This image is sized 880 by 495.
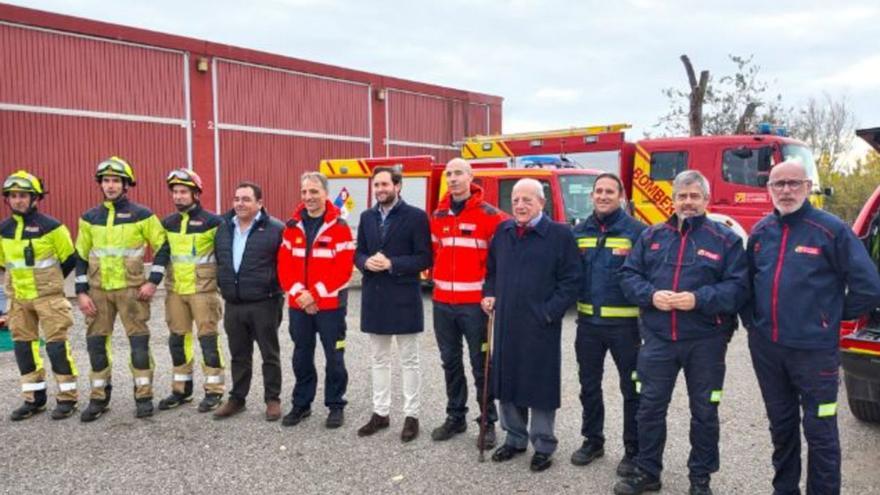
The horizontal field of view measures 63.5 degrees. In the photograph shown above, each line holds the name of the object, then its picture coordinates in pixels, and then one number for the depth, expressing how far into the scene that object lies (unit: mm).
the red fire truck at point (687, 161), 10312
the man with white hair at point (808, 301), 3410
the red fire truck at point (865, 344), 4199
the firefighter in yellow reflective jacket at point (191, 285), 5352
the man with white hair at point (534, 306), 4184
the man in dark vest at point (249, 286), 5180
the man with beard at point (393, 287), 4805
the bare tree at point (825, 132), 34969
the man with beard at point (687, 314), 3668
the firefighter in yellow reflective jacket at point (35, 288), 5246
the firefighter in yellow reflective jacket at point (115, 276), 5250
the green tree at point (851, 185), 22438
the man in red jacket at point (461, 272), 4613
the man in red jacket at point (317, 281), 4996
